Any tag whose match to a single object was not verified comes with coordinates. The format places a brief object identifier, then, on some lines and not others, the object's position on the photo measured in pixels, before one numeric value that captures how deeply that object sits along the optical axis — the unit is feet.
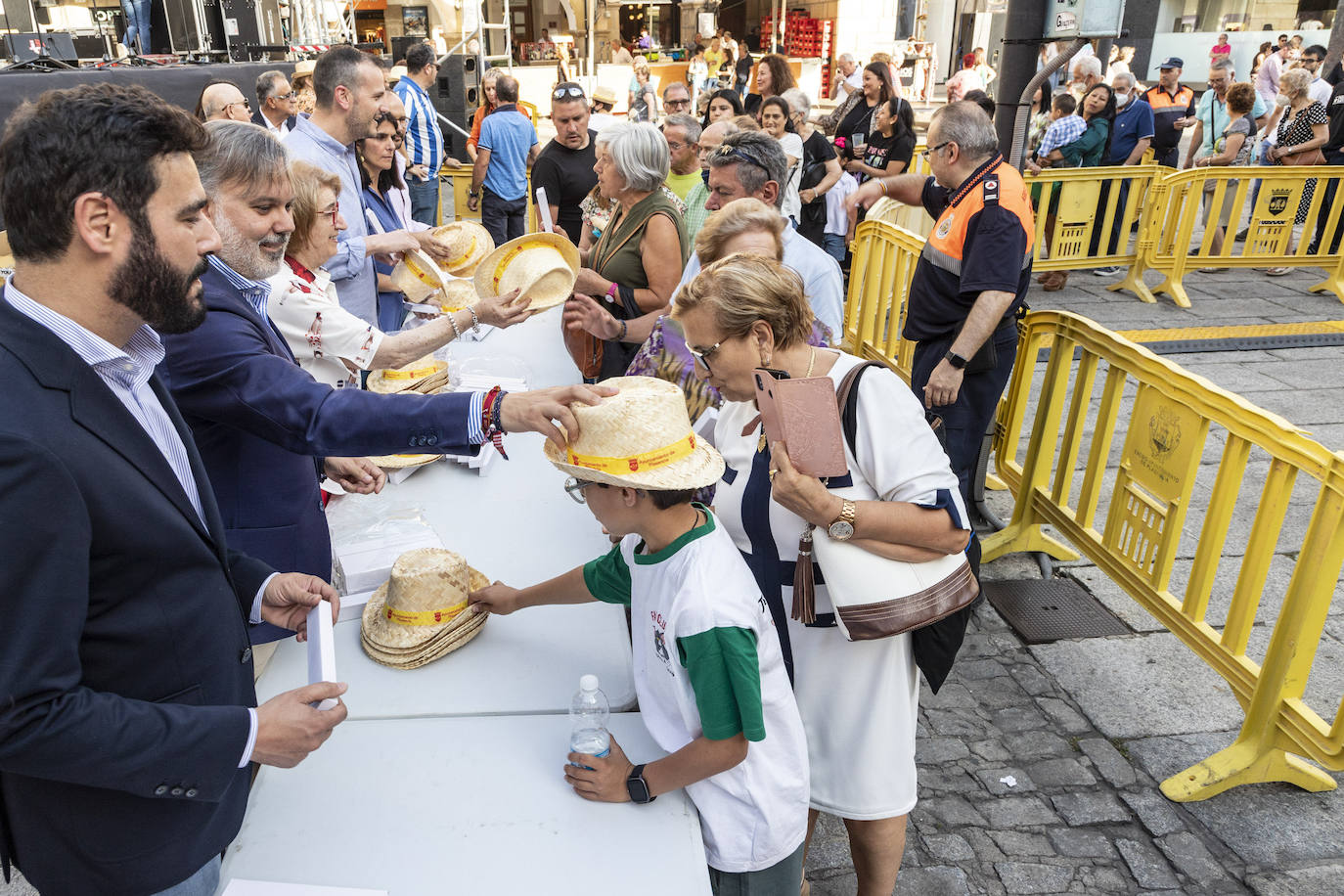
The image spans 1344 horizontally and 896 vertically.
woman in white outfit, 6.85
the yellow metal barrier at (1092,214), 28.25
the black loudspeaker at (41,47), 31.76
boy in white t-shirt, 5.74
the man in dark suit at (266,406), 6.31
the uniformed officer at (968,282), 12.66
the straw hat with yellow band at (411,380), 11.85
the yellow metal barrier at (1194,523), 9.24
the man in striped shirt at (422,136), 27.12
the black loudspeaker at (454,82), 48.75
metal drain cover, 13.10
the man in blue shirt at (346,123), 13.55
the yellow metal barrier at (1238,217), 28.14
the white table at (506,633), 7.04
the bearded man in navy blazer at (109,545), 3.99
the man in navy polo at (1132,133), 31.89
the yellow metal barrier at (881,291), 18.88
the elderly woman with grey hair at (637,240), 13.16
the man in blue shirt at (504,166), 27.43
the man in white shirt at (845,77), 58.13
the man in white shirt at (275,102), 24.67
